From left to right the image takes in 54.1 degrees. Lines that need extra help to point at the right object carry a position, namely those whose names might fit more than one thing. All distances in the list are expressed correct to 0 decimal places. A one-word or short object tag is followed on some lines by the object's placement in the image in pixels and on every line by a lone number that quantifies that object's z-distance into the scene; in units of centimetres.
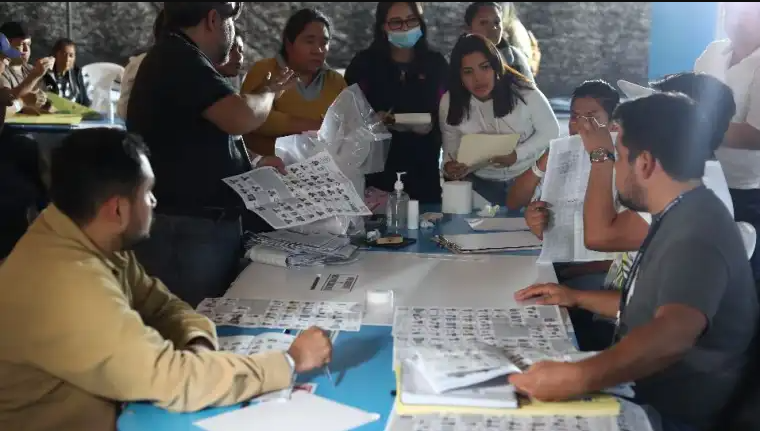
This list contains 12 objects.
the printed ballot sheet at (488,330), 129
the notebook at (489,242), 203
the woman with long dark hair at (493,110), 250
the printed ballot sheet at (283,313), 145
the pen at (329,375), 122
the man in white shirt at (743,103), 218
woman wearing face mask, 275
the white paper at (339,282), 169
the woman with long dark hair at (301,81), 262
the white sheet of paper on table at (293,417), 107
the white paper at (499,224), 224
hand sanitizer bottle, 224
